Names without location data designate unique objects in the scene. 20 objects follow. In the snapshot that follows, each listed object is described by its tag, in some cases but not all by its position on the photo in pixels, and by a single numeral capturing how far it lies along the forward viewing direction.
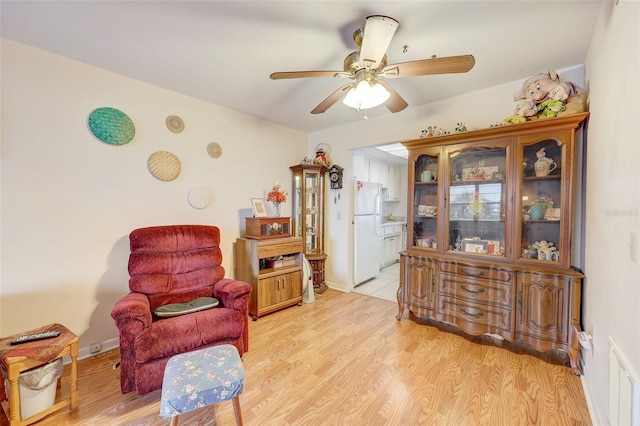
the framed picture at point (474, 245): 2.51
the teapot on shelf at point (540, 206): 2.24
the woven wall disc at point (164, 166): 2.58
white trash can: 1.50
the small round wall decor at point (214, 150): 3.02
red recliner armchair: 1.70
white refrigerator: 4.00
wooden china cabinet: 2.06
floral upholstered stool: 1.18
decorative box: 3.11
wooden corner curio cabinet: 3.81
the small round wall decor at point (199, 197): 2.87
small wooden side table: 1.44
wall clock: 3.91
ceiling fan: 1.43
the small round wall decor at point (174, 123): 2.70
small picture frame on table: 3.23
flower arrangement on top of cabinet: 3.37
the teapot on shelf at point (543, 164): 2.20
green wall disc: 2.25
